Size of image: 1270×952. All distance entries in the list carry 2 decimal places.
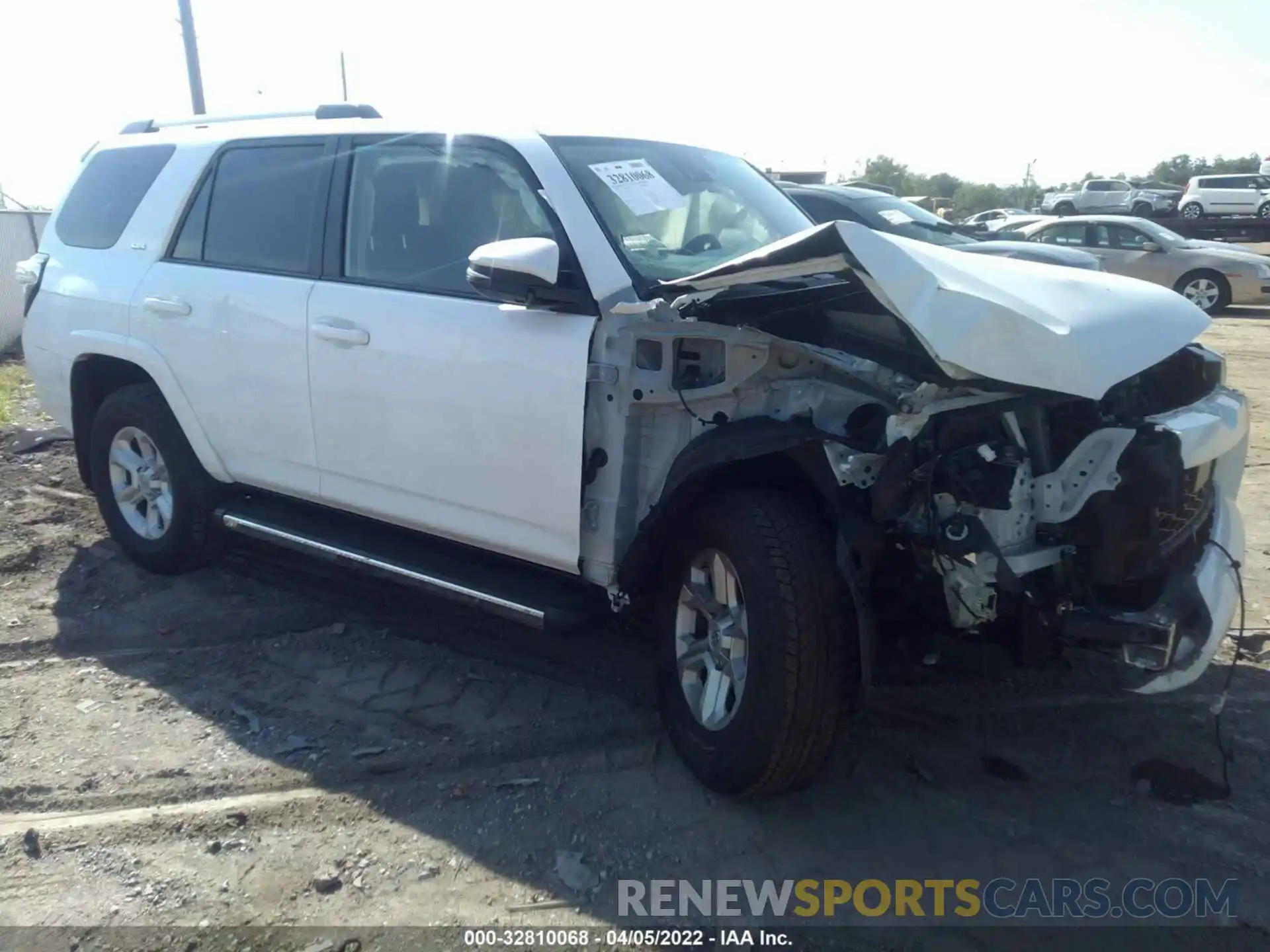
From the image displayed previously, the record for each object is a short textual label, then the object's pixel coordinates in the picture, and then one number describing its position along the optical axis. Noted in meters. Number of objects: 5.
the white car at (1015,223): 22.76
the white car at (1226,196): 30.84
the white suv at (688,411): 2.88
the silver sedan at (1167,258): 16.02
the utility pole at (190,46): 14.52
